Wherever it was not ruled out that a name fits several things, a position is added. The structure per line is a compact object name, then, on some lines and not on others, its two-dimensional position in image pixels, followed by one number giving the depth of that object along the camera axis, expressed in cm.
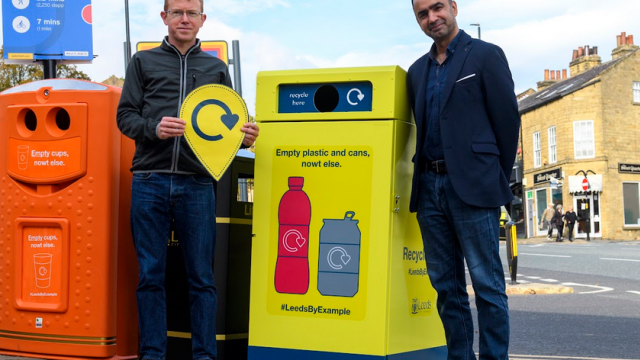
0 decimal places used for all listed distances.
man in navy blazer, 345
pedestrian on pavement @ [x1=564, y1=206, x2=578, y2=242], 3653
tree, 2422
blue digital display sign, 988
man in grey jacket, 362
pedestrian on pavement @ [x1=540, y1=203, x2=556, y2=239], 3884
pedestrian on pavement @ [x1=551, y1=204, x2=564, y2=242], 3606
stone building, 3947
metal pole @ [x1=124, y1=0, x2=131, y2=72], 2141
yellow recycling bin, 354
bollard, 1162
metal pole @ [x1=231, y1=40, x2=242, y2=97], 843
